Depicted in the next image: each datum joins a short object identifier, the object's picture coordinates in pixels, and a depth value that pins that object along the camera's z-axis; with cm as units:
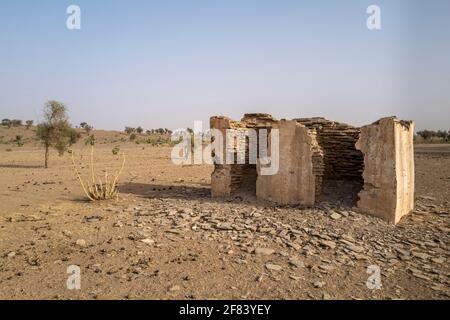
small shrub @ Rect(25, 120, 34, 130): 5125
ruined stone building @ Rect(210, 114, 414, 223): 759
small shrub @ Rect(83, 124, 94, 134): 5299
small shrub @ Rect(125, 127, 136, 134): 5933
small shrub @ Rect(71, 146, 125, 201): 1006
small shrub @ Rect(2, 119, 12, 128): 5242
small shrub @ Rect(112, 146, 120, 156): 2593
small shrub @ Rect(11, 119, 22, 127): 5392
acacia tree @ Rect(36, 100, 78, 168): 1967
